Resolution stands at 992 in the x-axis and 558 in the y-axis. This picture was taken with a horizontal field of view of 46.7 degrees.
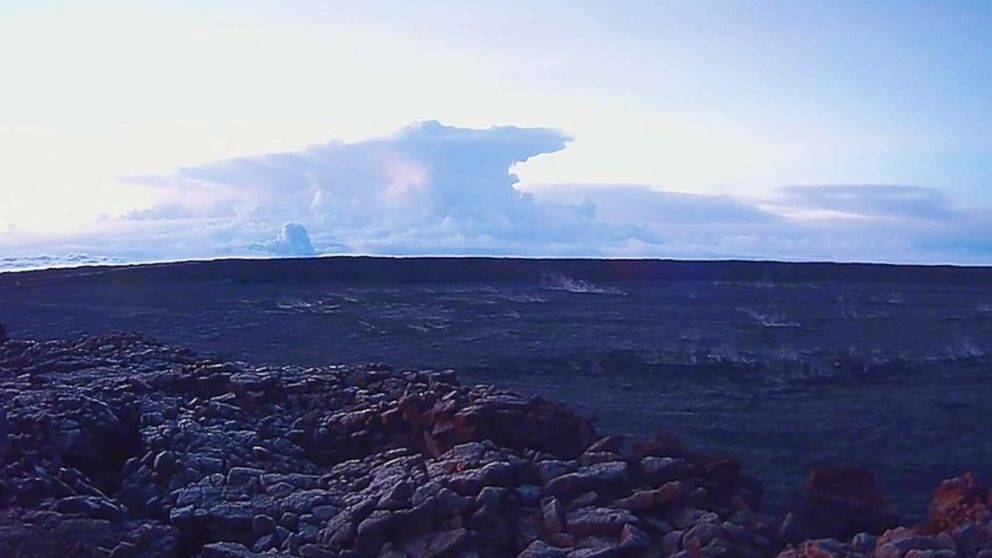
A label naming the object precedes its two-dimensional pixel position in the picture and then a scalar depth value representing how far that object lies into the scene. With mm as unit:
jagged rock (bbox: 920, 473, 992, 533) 7285
